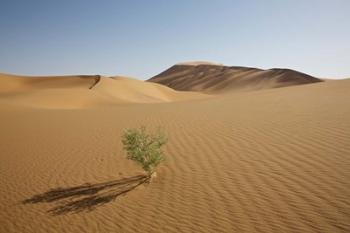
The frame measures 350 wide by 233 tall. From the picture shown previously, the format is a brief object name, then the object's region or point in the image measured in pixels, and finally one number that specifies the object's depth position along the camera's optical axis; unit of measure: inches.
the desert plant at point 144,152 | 297.3
